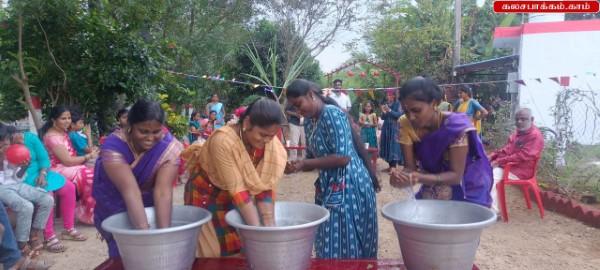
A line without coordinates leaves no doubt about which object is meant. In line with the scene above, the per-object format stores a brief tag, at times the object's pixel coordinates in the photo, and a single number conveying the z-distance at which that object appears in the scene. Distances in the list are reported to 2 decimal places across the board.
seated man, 4.61
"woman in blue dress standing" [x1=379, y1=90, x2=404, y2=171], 7.59
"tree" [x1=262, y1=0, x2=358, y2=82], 15.75
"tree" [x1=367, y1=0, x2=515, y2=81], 14.52
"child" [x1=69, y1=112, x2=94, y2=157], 4.70
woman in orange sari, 1.75
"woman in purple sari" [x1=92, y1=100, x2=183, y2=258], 1.79
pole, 12.23
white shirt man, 8.93
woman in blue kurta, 2.24
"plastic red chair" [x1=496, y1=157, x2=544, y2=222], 4.70
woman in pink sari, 4.35
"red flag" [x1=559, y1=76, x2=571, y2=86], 7.53
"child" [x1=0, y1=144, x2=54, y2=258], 3.50
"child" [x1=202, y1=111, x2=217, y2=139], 8.71
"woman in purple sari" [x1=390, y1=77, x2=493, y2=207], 1.91
